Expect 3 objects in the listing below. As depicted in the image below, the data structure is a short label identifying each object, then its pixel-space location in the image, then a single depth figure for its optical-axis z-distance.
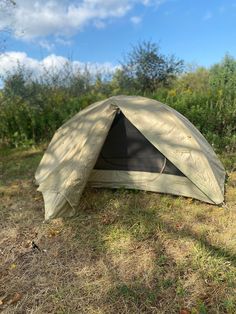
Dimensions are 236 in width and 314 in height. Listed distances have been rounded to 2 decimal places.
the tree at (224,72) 8.33
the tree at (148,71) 7.79
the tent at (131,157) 2.91
